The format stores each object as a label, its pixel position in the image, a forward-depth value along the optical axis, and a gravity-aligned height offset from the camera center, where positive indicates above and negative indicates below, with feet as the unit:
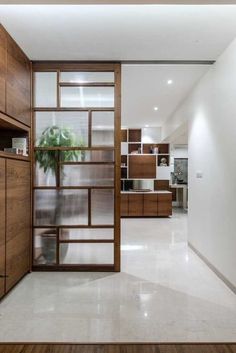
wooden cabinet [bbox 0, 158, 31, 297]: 9.53 -1.78
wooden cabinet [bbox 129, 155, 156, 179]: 31.04 +1.07
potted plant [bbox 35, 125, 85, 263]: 12.53 +0.82
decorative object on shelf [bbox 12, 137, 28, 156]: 11.51 +1.30
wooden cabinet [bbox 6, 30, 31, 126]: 9.86 +3.52
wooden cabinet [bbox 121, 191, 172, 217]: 26.78 -2.64
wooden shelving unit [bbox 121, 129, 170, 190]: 30.91 +1.74
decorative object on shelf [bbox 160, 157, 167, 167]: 31.30 +1.56
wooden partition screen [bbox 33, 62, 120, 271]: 12.48 +0.32
